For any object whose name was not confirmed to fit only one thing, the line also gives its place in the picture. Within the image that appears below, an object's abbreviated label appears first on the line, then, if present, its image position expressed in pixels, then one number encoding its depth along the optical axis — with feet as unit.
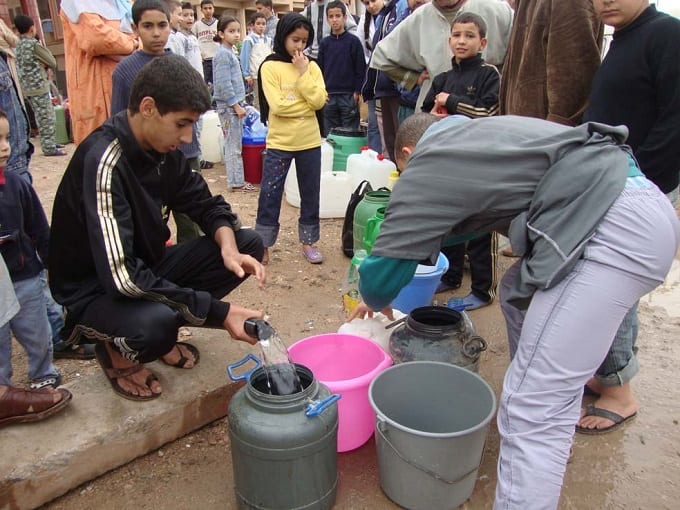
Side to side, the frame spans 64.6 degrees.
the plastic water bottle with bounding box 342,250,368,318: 9.99
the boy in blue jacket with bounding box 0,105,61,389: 7.14
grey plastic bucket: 5.90
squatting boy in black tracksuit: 6.43
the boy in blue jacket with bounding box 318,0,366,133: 20.27
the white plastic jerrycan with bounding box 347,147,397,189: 16.99
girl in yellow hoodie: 12.84
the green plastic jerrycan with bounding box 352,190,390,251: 12.70
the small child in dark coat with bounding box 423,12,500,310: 11.15
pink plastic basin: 6.88
